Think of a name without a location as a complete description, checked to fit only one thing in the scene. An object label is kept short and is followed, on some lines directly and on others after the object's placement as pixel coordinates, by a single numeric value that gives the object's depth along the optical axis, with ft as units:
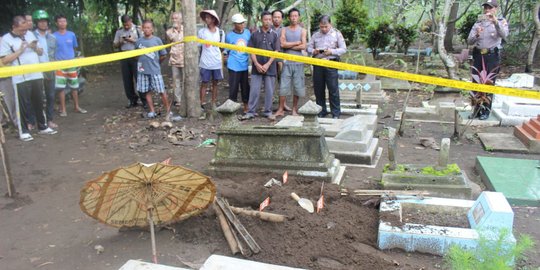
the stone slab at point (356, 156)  17.01
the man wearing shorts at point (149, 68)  23.52
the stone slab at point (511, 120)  22.02
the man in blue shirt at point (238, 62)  24.03
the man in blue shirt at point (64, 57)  24.98
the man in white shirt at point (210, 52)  24.04
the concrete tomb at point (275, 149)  14.90
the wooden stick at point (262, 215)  11.93
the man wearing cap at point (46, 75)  23.00
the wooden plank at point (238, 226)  10.98
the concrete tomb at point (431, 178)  13.26
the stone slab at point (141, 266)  7.84
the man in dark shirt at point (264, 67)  23.35
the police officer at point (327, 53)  22.11
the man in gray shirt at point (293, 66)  23.34
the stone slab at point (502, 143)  18.51
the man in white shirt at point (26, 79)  19.95
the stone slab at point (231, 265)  7.93
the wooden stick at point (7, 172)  14.02
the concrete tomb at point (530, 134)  18.26
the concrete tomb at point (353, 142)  17.11
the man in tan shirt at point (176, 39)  25.49
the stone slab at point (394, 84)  31.86
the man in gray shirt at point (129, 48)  26.25
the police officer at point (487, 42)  21.61
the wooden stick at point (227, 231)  10.98
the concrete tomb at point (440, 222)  10.35
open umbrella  9.10
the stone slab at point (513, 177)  13.60
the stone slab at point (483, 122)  22.36
